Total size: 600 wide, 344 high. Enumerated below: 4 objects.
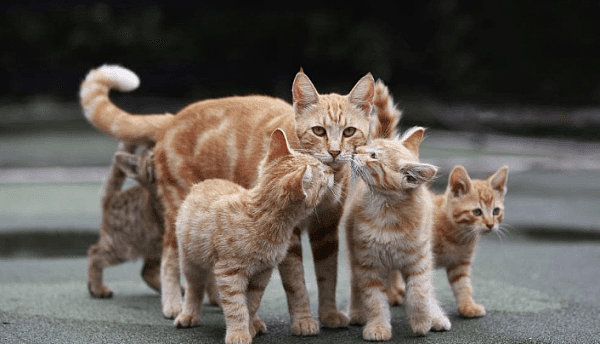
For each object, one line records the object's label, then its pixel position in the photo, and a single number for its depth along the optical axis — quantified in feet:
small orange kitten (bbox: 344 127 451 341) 17.66
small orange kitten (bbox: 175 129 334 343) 16.38
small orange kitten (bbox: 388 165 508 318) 20.29
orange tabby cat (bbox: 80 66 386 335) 18.30
